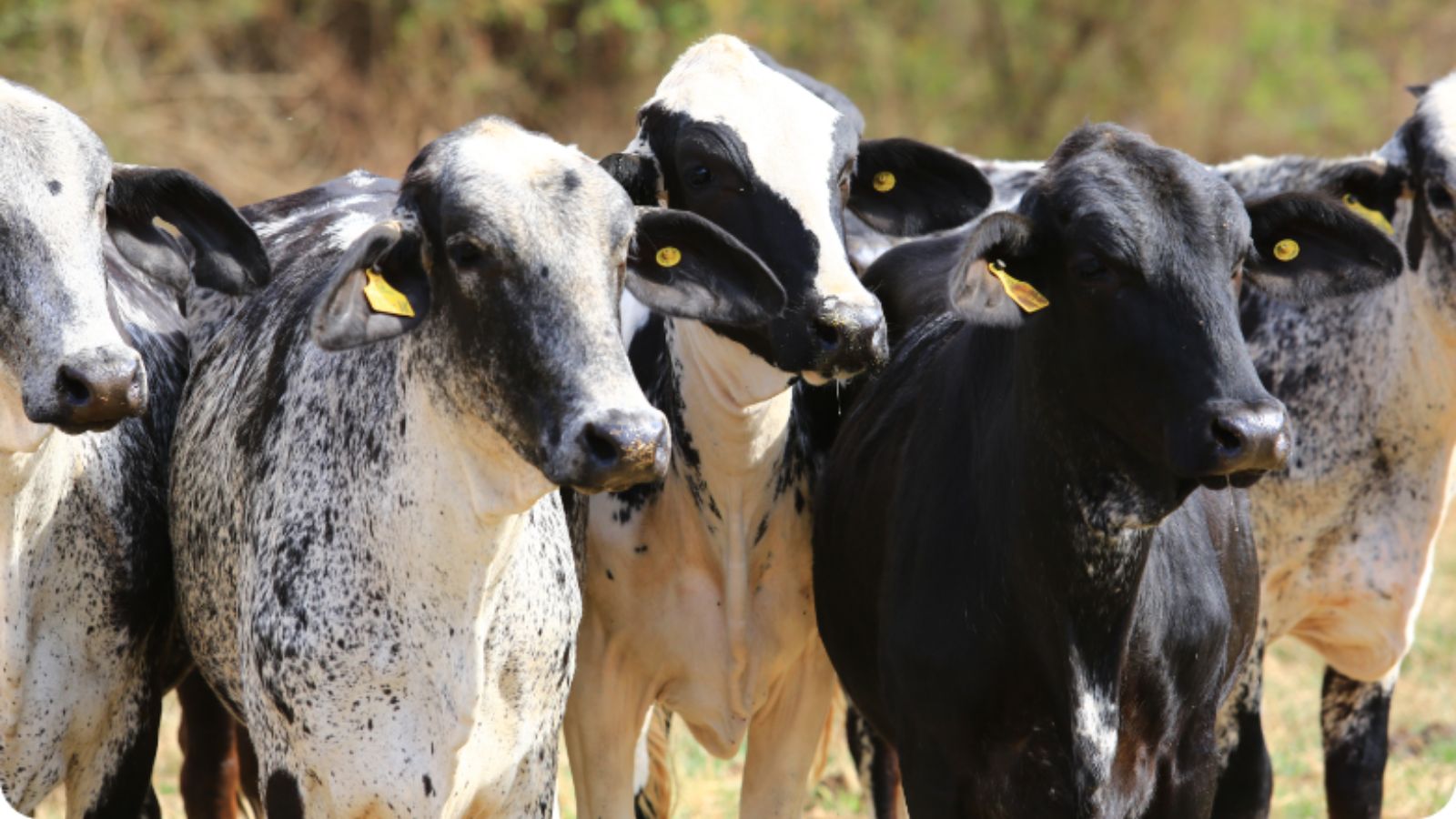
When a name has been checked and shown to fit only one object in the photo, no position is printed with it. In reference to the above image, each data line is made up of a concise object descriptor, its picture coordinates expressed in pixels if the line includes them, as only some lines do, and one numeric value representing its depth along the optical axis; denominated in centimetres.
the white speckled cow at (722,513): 1043
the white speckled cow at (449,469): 814
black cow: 849
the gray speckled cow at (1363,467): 1248
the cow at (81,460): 870
